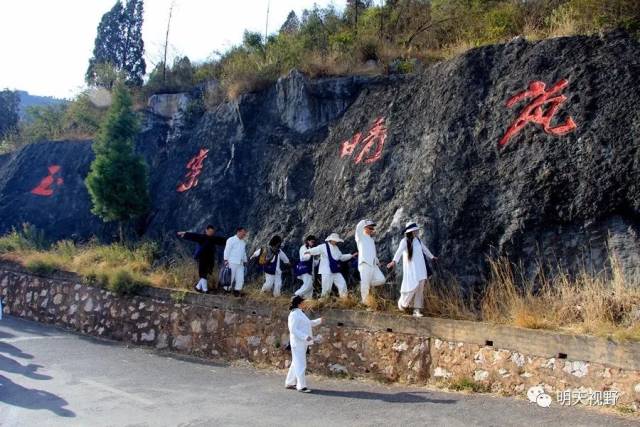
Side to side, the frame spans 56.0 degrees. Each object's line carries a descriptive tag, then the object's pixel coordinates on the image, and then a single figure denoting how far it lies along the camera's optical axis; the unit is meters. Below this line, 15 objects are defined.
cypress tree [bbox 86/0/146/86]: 24.45
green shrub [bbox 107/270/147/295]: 11.72
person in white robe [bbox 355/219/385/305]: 9.06
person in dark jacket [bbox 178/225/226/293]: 11.09
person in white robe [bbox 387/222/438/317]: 8.29
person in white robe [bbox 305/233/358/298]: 9.51
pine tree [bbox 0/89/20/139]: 29.02
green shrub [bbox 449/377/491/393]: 7.16
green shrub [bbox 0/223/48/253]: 15.85
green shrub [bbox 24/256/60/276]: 13.63
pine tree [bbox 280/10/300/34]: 20.21
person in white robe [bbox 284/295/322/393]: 7.88
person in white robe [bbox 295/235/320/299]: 9.81
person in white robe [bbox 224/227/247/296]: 10.69
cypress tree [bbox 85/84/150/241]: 14.30
